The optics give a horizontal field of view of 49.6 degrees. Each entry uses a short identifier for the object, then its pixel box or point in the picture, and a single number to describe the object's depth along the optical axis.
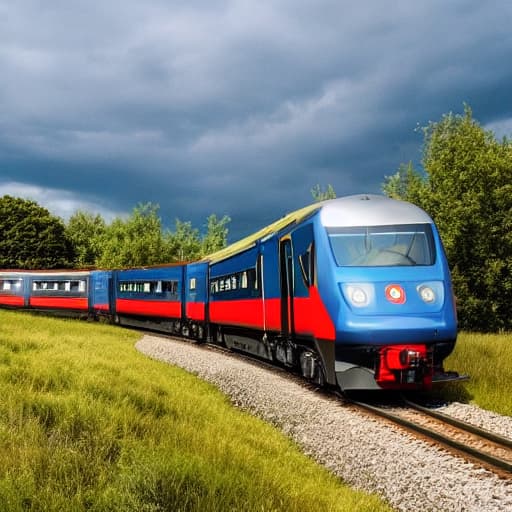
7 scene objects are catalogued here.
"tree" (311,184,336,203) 47.10
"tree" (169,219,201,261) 68.12
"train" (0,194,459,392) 8.69
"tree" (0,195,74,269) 60.53
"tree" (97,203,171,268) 57.31
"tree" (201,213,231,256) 69.62
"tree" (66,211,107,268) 74.62
